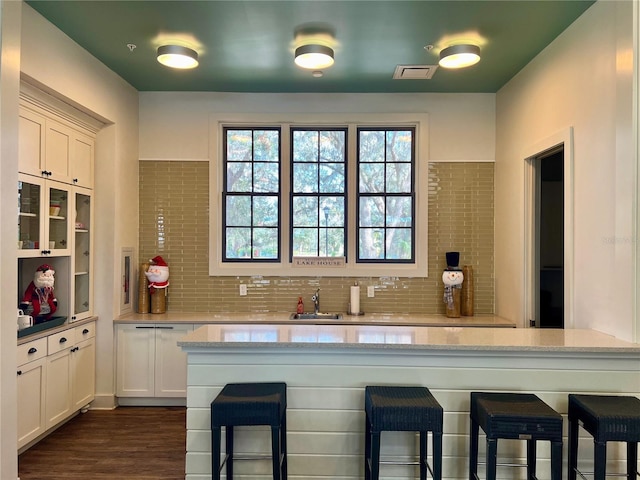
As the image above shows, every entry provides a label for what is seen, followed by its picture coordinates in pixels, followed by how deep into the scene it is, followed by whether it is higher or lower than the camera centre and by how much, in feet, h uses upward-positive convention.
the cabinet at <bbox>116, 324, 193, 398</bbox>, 13.21 -3.59
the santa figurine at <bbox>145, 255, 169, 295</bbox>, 13.89 -0.99
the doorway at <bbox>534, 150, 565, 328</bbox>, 11.67 +0.22
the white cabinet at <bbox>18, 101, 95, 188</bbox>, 9.99 +2.43
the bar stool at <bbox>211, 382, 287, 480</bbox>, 7.00 -2.77
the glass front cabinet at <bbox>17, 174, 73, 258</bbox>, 10.01 +0.62
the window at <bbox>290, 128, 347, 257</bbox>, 15.20 +1.93
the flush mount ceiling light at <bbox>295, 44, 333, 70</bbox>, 10.63 +4.62
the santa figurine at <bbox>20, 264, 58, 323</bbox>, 10.81 -1.33
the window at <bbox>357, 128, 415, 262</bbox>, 15.14 +1.65
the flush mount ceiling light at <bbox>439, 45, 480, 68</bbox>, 10.73 +4.67
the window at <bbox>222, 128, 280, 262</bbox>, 15.17 +1.93
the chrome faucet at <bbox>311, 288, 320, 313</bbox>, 14.57 -1.94
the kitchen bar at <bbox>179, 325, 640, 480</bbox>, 7.83 -2.52
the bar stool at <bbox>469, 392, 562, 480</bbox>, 6.71 -2.82
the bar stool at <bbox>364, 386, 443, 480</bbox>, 6.89 -2.81
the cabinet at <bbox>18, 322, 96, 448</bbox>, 9.93 -3.47
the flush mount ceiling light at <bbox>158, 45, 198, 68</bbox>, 10.91 +4.72
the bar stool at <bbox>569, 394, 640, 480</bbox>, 6.61 -2.79
